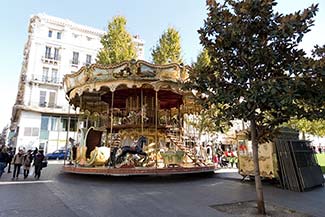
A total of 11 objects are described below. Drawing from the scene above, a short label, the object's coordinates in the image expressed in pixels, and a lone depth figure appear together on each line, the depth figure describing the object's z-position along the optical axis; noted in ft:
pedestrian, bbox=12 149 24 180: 36.40
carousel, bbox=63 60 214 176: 37.60
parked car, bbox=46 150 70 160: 97.56
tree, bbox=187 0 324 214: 18.49
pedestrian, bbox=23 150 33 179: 37.24
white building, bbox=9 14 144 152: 106.22
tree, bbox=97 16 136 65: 76.69
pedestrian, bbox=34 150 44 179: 36.54
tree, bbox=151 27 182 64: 80.33
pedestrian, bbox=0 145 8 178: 37.00
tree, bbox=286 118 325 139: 84.84
